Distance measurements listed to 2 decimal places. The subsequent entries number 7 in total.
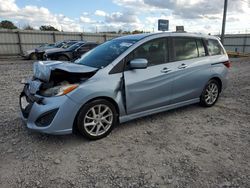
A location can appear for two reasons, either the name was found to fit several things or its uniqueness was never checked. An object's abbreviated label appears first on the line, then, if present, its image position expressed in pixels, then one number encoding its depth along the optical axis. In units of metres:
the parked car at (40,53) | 13.39
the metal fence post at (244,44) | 24.25
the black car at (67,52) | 10.21
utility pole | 15.58
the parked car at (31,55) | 14.60
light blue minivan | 2.72
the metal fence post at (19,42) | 19.01
